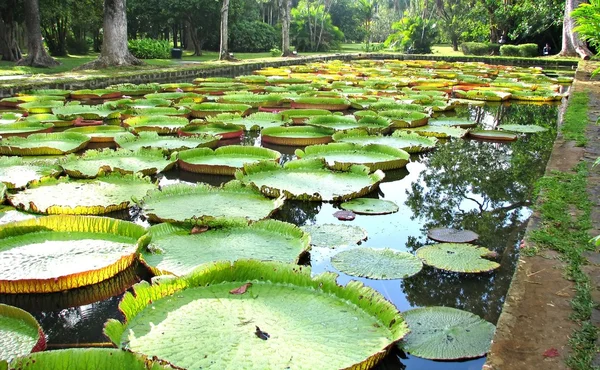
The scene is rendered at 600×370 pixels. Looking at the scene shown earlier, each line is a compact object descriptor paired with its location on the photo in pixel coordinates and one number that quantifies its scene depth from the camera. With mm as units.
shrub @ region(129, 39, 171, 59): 20938
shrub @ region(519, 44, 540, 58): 23766
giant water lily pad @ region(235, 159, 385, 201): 3900
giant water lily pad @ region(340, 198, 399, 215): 3748
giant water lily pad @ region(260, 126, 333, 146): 5918
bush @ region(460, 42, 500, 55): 25348
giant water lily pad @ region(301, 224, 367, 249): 3199
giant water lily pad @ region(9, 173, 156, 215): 3457
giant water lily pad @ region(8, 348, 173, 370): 1645
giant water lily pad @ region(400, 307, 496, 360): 2094
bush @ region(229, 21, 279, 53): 27500
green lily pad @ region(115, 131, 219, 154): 5395
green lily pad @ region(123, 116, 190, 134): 6353
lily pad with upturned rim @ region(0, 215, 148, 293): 2527
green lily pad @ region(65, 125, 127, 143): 5797
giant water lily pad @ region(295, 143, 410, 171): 4863
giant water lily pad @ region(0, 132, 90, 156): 4961
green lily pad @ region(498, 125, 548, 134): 6927
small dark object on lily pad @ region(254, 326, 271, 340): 2021
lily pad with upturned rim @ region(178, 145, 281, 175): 4617
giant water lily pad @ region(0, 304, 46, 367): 1961
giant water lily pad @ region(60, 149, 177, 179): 4160
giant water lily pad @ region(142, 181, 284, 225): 3373
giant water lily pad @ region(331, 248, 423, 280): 2783
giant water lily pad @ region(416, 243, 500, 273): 2828
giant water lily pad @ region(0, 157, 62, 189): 3910
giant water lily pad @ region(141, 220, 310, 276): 2732
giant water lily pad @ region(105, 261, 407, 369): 1906
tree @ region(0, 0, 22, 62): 17562
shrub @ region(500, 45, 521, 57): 24031
